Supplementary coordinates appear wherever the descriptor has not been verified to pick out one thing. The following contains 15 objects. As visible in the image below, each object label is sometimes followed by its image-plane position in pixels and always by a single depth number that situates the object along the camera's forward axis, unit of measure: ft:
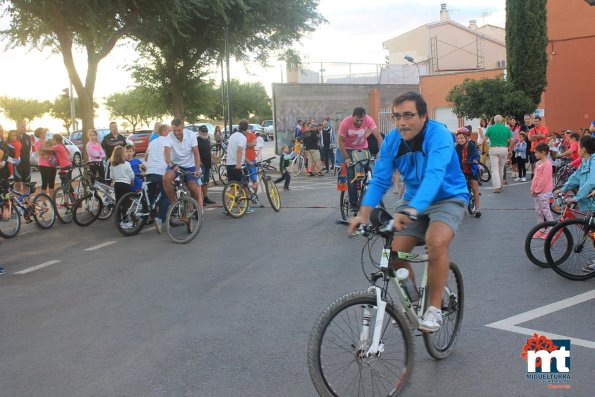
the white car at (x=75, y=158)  85.46
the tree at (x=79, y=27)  51.26
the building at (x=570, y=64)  89.76
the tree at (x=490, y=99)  77.00
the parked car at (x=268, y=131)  185.82
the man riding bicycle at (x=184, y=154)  33.35
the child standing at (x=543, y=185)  27.73
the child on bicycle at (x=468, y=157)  36.52
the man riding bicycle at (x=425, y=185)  12.59
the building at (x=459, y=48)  160.97
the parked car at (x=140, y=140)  115.55
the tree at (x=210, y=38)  70.18
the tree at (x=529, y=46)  80.02
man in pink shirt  32.63
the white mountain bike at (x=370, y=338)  11.21
